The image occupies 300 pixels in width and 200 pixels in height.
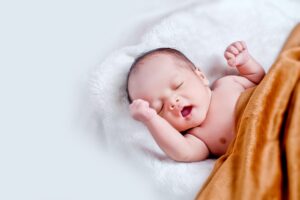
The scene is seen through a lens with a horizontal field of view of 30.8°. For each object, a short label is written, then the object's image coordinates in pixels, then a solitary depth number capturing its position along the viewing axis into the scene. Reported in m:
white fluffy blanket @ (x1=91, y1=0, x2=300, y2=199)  1.26
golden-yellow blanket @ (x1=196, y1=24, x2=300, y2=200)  1.05
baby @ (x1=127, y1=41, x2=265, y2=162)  1.21
